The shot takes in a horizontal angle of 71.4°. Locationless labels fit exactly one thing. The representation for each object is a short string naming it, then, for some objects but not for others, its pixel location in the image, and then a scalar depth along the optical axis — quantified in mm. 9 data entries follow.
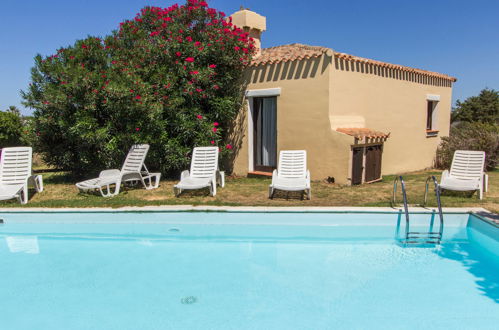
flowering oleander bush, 9523
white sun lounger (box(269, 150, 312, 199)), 8359
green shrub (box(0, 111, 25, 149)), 13883
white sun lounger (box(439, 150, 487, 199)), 7910
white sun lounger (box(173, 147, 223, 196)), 8797
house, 9750
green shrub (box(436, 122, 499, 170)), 12844
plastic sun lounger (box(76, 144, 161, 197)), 8563
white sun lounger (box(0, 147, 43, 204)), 8422
